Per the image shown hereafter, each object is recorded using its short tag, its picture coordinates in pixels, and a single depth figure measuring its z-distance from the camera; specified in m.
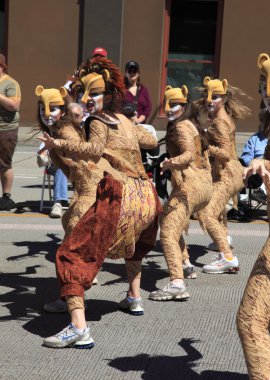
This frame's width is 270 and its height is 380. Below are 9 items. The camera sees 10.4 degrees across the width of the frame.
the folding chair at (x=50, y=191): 18.86
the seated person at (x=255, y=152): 18.31
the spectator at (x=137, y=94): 20.01
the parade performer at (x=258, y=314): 7.01
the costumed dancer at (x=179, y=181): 11.61
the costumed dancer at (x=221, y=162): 13.50
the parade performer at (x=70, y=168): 11.28
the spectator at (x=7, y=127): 18.59
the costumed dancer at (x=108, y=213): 9.29
